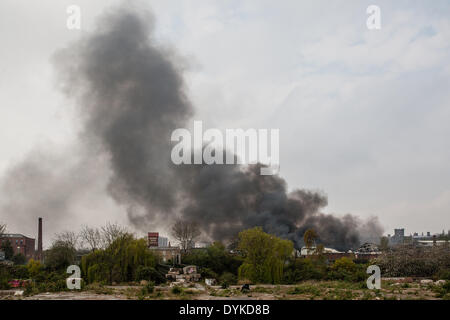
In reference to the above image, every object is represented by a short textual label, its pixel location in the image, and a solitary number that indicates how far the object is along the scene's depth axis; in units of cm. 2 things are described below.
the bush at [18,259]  7991
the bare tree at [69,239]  5747
